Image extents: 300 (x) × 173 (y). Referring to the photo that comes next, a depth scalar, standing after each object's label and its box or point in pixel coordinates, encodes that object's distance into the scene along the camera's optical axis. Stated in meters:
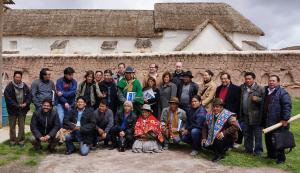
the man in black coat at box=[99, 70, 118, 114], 5.86
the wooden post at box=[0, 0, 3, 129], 7.12
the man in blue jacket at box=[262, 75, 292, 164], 4.93
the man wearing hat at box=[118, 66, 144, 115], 5.78
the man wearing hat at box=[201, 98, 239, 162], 5.11
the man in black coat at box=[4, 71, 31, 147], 5.65
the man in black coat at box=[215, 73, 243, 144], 5.53
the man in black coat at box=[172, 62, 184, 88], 6.00
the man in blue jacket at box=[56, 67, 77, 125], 5.82
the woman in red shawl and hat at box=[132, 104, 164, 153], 5.47
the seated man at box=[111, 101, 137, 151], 5.54
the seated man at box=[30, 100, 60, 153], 5.35
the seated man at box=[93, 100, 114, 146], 5.54
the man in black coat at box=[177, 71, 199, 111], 5.85
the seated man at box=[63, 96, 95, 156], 5.41
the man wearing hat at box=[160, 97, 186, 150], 5.58
